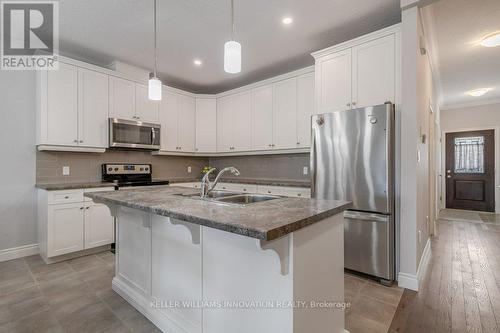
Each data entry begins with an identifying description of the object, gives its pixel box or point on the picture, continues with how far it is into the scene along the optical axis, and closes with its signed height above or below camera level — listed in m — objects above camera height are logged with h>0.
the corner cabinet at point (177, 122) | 4.22 +0.78
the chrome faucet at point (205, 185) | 1.97 -0.15
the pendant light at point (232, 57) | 1.56 +0.69
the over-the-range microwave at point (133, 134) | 3.50 +0.47
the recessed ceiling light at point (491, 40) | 2.90 +1.50
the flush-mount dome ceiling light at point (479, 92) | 4.99 +1.51
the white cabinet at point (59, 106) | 3.02 +0.74
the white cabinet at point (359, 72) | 2.47 +1.01
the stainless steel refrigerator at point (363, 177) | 2.38 -0.12
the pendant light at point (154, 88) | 2.04 +0.63
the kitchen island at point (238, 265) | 1.17 -0.57
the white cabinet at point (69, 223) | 2.92 -0.71
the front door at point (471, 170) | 5.88 -0.10
